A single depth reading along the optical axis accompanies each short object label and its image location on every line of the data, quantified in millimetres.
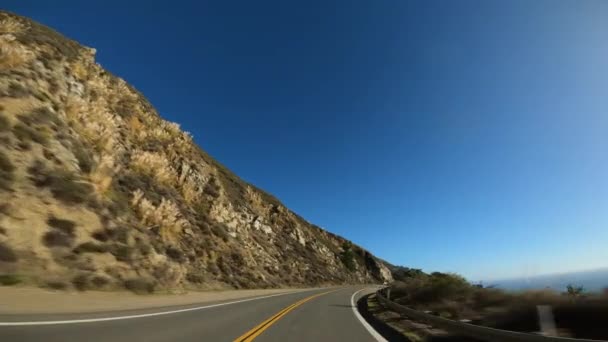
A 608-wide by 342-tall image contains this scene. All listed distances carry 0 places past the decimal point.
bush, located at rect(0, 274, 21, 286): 14348
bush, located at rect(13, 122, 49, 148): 22895
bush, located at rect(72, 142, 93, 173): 27156
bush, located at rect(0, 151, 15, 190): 19328
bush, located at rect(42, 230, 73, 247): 18828
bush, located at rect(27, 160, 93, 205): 21781
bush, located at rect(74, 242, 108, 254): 20512
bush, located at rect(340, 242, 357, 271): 96562
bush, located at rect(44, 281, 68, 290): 15958
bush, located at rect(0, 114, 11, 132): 22203
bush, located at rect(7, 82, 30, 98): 25266
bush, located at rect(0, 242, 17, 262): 15857
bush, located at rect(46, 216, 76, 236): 20109
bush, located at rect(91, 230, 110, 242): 22730
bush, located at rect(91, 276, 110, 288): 18891
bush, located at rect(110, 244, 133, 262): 23023
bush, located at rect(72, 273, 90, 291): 17597
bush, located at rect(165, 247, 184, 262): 31578
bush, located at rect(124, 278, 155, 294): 21391
